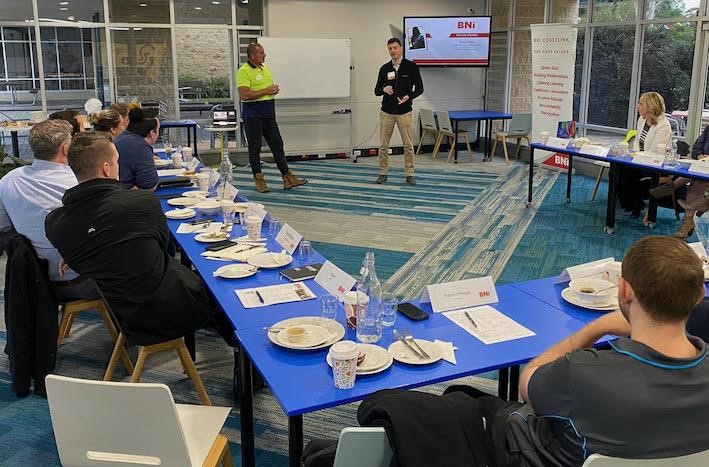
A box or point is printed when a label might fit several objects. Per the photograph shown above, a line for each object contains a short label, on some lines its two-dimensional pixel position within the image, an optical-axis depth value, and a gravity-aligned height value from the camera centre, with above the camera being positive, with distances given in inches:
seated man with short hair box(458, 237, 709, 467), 53.7 -23.8
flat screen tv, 402.0 +27.8
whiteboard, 376.5 +11.6
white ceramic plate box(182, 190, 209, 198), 171.0 -26.9
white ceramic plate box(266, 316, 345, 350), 84.5 -30.8
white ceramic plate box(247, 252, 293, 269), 115.6 -29.6
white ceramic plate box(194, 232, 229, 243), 130.3 -28.9
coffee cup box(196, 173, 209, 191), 177.3 -24.7
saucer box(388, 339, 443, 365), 80.0 -31.7
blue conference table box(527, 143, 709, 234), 207.9 -25.6
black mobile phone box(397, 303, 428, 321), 93.6 -31.0
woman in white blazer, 237.5 -19.0
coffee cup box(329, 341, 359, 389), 73.4 -29.8
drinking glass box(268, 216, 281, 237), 135.0 -27.8
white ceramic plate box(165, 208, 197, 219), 151.5 -28.3
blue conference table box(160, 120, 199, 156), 342.5 -19.4
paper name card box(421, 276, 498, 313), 97.0 -29.6
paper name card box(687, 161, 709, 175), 204.1 -23.6
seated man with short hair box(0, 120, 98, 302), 126.6 -20.4
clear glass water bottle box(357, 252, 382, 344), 86.4 -28.4
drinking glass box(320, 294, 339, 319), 93.7 -30.1
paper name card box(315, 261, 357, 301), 99.8 -29.1
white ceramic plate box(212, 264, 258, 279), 110.4 -30.1
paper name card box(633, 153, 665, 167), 219.3 -23.2
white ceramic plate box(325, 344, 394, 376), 76.7 -31.4
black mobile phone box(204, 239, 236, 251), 125.1 -29.3
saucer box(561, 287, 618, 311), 97.2 -30.7
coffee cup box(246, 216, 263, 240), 130.5 -26.6
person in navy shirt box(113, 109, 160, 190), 166.2 -16.3
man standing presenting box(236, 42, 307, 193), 297.0 -9.9
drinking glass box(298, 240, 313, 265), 118.3 -28.6
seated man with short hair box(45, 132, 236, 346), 103.3 -24.3
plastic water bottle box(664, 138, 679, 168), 217.5 -22.2
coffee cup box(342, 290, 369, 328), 90.5 -29.1
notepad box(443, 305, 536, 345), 88.4 -31.6
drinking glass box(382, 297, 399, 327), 91.0 -29.7
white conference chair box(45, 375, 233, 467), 64.6 -32.8
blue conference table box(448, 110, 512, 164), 393.1 -17.6
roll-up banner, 324.8 +6.1
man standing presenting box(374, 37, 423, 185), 316.5 -2.3
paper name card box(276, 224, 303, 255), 121.0 -27.3
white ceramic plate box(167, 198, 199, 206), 163.0 -27.5
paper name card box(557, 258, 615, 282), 106.8 -28.7
